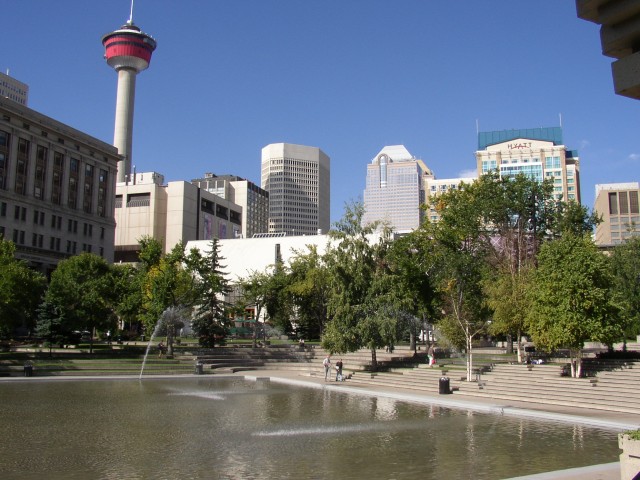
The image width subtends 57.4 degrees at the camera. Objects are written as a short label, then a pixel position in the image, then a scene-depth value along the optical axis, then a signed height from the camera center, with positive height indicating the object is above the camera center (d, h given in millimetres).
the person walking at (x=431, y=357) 43219 -2235
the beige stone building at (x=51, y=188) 89250 +22908
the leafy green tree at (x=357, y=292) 43375 +2688
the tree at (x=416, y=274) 54531 +4998
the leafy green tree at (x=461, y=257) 44331 +6104
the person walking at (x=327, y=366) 41994 -2782
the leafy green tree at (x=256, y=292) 69562 +4092
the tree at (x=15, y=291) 49219 +3171
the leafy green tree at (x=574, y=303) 31266 +1360
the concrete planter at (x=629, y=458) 11227 -2477
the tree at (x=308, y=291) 72625 +4387
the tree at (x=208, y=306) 59781 +2099
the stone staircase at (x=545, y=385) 27141 -3055
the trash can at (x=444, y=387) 33000 -3315
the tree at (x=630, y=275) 50094 +4764
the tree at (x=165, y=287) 55938 +3872
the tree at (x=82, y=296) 53781 +2803
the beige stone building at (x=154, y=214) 154875 +29712
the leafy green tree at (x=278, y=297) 70875 +3586
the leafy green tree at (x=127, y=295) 59906 +3148
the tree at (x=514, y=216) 57906 +11310
